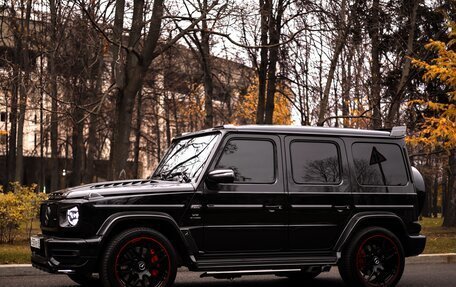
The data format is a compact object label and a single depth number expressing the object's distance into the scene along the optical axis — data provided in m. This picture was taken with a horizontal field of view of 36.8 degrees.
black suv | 7.52
